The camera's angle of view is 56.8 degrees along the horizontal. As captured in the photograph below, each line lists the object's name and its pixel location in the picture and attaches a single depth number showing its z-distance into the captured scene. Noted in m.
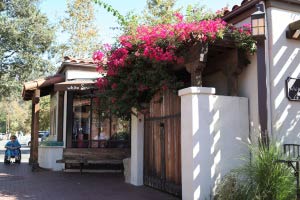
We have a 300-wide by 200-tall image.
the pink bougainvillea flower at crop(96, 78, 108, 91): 6.89
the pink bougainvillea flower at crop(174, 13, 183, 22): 6.00
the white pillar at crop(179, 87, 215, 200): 4.92
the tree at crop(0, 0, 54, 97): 16.86
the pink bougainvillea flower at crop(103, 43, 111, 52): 6.91
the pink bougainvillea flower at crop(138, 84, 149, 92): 6.18
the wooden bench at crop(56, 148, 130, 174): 9.99
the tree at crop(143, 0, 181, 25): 18.21
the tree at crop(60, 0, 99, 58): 20.25
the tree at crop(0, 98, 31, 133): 50.95
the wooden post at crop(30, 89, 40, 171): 10.52
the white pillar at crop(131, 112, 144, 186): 7.42
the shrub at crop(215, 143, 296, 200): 4.20
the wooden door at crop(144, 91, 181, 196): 6.01
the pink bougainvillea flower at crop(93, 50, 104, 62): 6.89
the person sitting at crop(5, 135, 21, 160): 13.14
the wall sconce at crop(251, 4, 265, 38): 4.52
